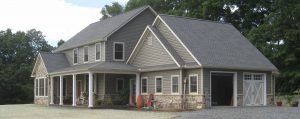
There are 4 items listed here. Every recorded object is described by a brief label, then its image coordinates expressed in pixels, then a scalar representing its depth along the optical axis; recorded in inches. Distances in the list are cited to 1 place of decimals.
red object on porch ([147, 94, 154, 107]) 1333.7
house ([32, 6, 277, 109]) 1242.6
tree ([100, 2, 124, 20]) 2621.6
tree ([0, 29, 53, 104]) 2578.7
